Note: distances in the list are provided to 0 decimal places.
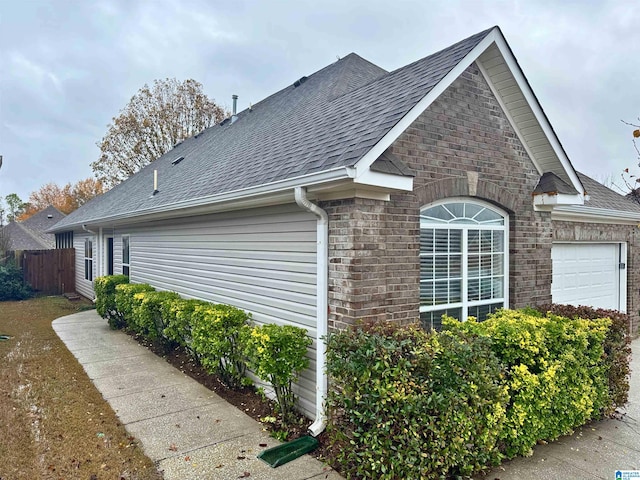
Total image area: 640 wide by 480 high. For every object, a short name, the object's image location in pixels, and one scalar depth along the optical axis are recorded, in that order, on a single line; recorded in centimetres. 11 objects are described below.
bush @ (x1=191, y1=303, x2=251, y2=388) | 589
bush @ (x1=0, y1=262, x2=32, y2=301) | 1656
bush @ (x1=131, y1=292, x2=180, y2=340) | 827
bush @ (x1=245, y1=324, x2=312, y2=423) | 468
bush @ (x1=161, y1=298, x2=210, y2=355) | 709
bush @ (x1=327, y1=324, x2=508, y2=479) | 352
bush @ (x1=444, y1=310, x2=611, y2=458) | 426
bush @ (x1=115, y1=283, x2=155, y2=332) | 953
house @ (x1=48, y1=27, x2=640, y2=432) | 461
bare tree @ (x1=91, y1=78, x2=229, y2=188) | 2941
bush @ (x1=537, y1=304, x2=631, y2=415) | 511
